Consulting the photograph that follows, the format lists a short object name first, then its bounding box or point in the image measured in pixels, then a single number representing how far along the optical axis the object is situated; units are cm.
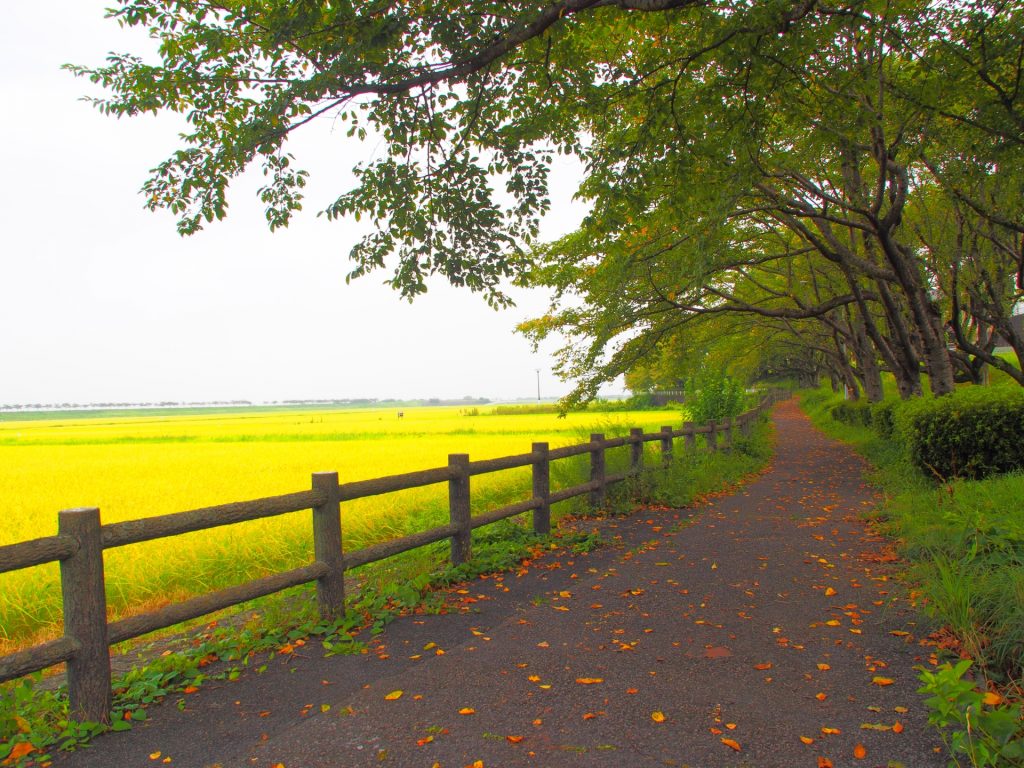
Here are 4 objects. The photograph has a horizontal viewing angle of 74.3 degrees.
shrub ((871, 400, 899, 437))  1656
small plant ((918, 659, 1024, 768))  299
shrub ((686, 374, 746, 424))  2095
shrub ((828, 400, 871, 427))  2348
